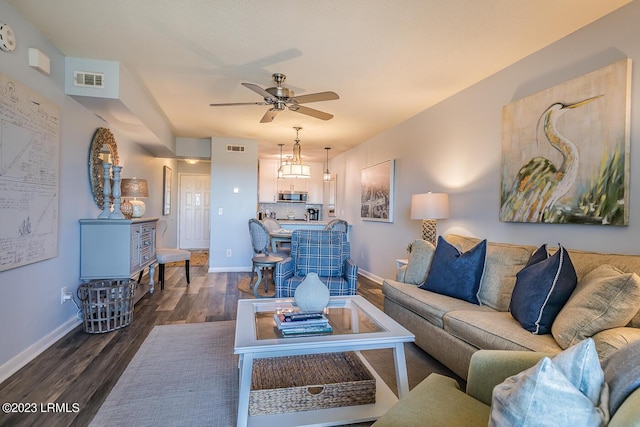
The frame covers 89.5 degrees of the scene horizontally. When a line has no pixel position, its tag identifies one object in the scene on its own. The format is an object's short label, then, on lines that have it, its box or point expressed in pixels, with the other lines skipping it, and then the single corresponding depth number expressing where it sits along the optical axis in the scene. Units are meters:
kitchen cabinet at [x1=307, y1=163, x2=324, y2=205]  8.29
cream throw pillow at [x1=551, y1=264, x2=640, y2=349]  1.44
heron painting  1.94
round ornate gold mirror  3.19
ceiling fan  2.62
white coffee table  1.59
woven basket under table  1.73
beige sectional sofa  1.64
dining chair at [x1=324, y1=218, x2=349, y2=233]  5.26
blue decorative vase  2.04
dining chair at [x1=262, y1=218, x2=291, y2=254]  5.61
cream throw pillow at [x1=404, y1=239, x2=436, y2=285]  2.93
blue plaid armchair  3.20
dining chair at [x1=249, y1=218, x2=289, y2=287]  4.64
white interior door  8.34
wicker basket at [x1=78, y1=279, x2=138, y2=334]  2.82
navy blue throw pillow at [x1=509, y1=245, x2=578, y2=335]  1.75
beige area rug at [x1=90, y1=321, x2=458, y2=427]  1.72
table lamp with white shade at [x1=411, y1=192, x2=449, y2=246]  3.20
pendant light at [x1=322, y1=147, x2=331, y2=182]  7.25
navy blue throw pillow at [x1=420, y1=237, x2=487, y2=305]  2.46
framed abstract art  4.73
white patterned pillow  0.70
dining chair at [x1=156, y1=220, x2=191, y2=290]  4.37
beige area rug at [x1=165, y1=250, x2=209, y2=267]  6.39
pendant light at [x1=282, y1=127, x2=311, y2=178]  4.88
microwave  7.99
